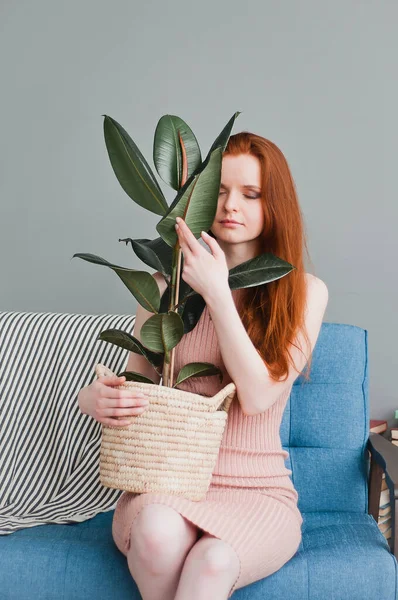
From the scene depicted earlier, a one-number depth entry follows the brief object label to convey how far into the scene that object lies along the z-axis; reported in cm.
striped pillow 196
